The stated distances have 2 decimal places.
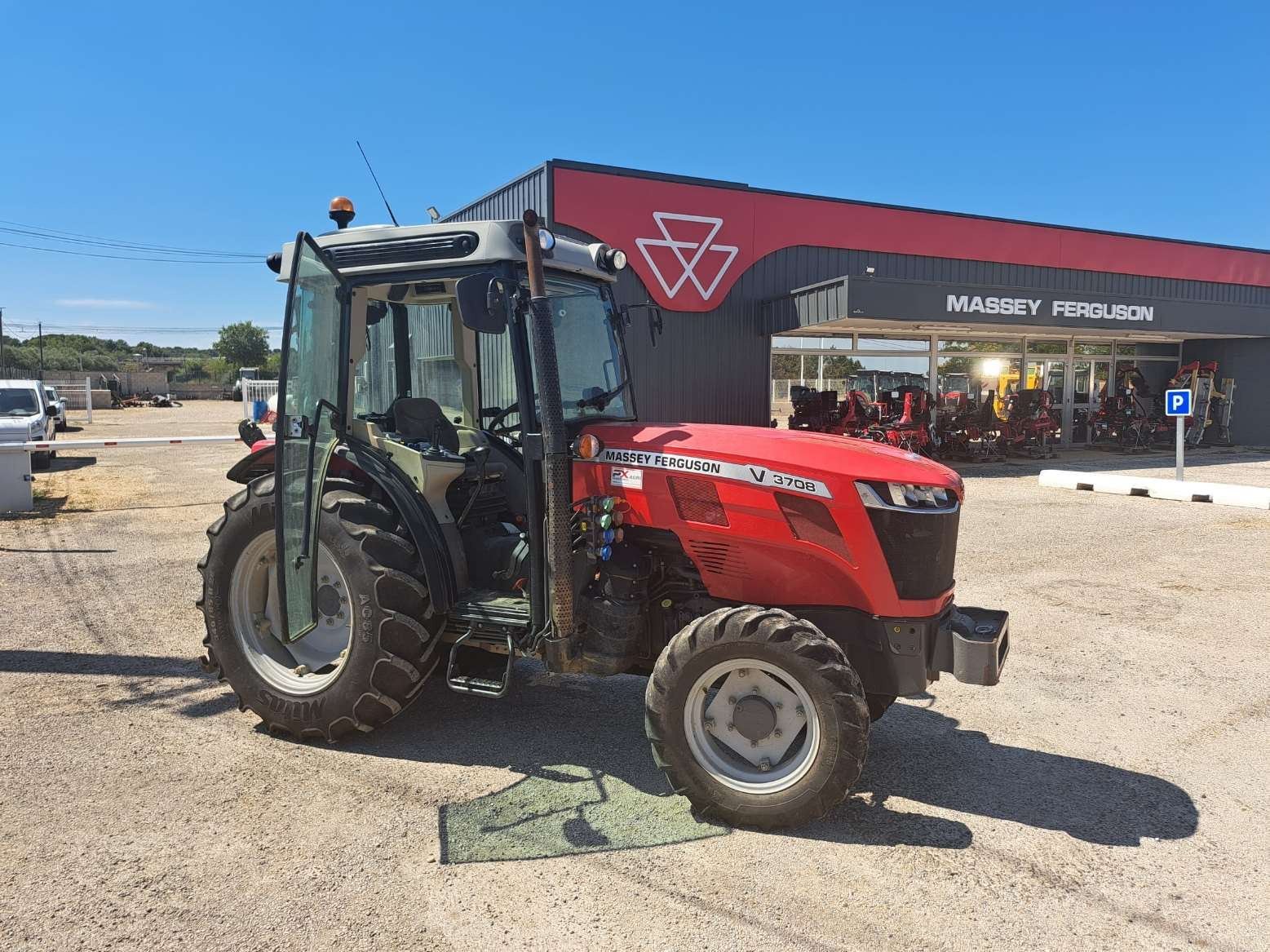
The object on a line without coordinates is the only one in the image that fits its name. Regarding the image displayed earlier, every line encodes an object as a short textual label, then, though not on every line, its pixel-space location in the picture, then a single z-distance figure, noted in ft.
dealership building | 46.83
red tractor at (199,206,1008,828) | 10.25
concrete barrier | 36.55
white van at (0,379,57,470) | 47.91
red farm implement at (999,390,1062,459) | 60.23
